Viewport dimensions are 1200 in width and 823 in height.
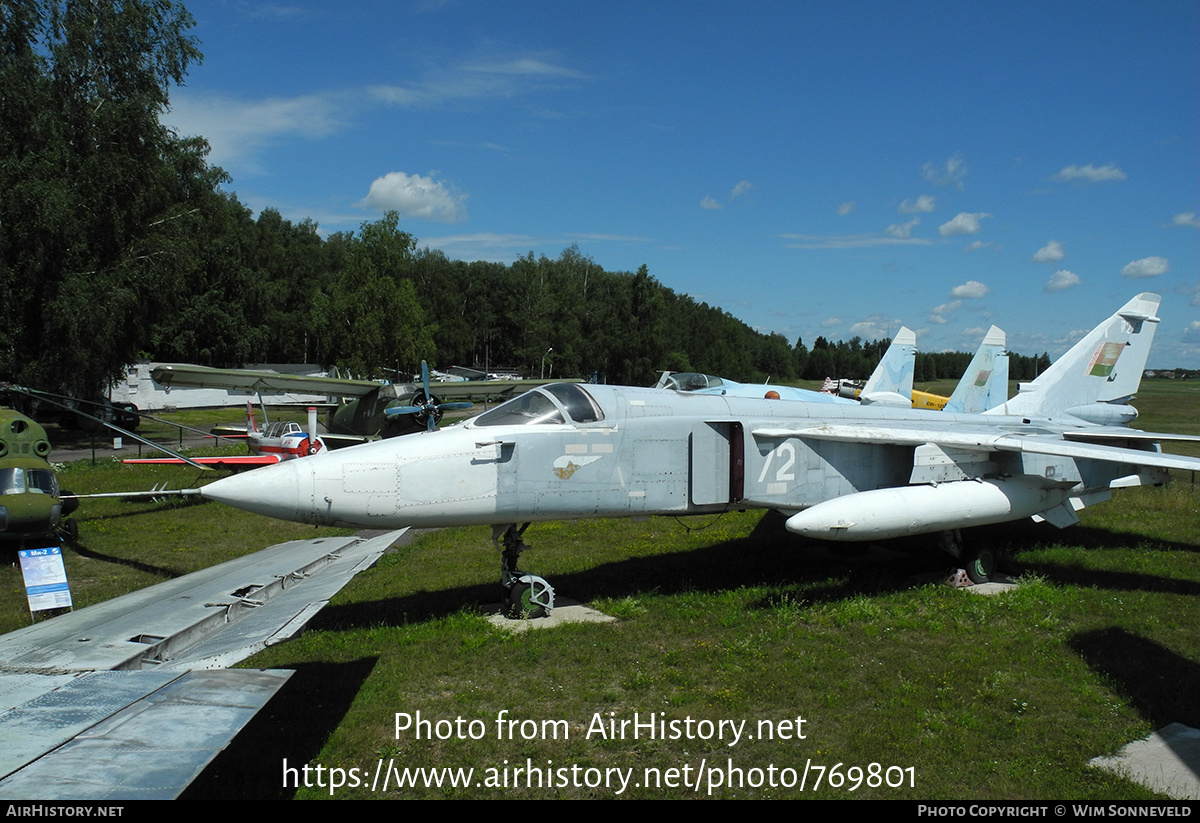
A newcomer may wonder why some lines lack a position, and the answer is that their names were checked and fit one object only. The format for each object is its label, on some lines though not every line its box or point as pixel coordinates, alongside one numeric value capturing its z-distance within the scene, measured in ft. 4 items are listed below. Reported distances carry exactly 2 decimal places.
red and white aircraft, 55.52
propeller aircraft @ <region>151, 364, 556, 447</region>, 64.03
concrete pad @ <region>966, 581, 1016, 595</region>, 31.63
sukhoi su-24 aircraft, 23.56
